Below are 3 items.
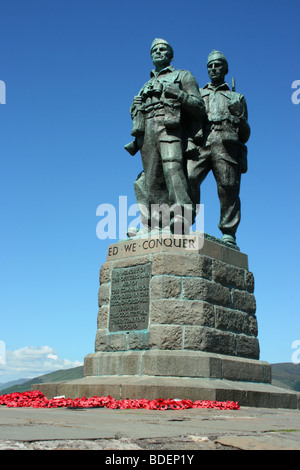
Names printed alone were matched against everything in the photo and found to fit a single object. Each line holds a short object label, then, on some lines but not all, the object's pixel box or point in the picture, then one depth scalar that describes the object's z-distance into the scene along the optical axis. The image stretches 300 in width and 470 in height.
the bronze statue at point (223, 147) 9.34
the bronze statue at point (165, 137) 8.67
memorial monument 7.28
